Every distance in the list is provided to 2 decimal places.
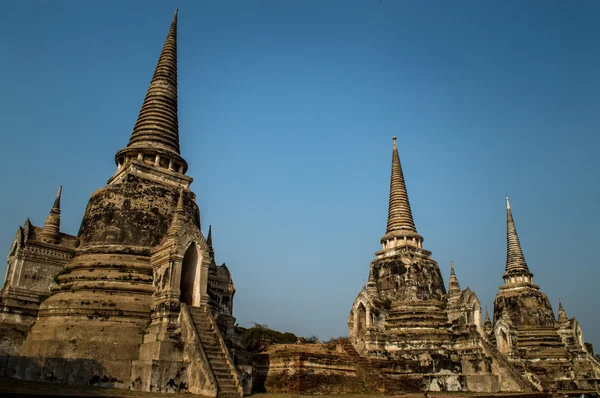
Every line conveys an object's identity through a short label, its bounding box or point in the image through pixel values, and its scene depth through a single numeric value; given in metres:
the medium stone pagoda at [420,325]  25.95
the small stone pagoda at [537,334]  35.66
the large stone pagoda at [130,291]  16.02
